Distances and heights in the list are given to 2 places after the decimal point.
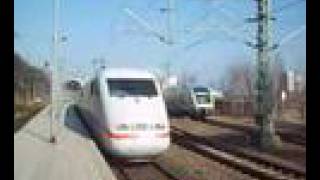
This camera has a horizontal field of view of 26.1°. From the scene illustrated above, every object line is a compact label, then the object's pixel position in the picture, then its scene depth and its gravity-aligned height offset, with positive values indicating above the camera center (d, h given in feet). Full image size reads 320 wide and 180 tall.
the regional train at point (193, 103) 157.69 -1.60
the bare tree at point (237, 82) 240.32 +5.46
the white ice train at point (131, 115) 58.85 -1.63
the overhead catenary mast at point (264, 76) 77.20 +2.27
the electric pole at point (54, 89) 72.95 +0.85
